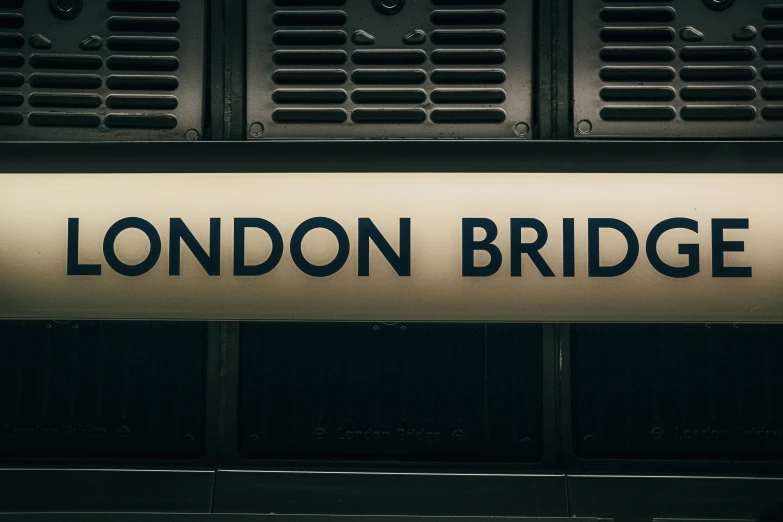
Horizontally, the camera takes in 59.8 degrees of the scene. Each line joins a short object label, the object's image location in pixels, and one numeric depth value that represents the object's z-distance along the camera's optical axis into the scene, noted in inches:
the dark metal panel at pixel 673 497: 94.4
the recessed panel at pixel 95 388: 98.7
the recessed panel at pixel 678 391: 96.1
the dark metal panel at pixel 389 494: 95.5
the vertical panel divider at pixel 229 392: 98.3
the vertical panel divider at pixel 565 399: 97.0
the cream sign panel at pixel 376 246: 93.8
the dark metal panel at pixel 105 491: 96.5
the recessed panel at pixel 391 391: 97.9
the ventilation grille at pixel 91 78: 100.9
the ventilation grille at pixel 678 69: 98.5
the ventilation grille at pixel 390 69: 99.8
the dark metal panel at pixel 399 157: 93.6
